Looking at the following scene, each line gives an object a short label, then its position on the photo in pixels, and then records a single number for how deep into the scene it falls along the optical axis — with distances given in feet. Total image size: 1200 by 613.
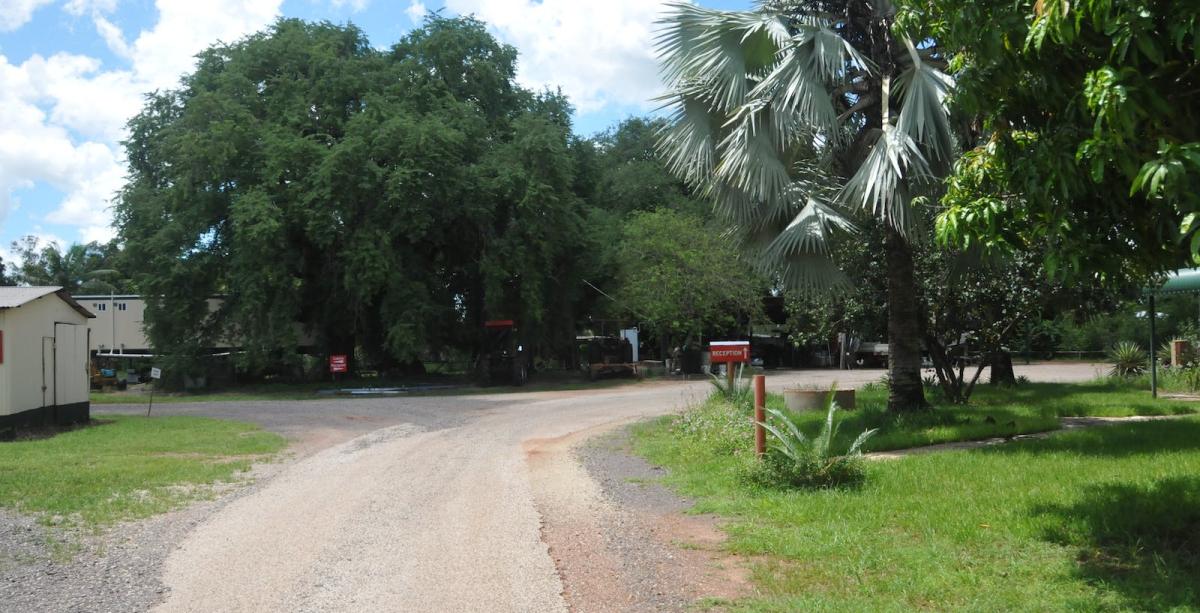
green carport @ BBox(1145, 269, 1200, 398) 61.11
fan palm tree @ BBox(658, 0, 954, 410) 37.63
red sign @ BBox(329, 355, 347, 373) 103.65
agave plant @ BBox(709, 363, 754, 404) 53.97
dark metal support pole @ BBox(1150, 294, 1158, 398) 60.70
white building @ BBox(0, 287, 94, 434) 53.52
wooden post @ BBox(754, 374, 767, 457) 32.34
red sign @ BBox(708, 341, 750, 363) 47.70
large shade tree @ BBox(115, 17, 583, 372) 97.40
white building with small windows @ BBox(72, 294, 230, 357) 130.82
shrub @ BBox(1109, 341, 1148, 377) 80.18
